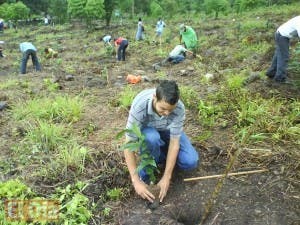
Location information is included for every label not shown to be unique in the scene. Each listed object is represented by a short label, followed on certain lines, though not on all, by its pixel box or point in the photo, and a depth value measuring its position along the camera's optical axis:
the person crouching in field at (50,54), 8.34
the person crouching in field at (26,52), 6.63
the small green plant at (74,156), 2.59
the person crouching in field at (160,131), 1.97
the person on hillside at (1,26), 15.79
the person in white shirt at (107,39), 9.01
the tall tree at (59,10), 17.43
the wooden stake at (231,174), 2.37
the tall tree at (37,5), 23.41
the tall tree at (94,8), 13.08
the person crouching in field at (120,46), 7.65
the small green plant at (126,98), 3.73
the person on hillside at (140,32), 10.44
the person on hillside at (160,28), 10.16
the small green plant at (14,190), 2.29
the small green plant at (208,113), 3.29
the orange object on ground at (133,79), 4.92
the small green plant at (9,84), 4.81
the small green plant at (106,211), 2.22
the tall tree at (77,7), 13.94
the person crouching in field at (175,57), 6.42
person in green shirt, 7.10
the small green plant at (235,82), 3.96
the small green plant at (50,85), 4.62
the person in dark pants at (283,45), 3.90
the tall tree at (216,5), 14.29
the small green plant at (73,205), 2.13
